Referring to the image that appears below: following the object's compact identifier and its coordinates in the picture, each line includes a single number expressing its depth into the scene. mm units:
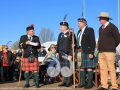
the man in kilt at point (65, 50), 7957
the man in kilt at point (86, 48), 7492
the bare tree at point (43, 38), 68312
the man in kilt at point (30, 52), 7992
